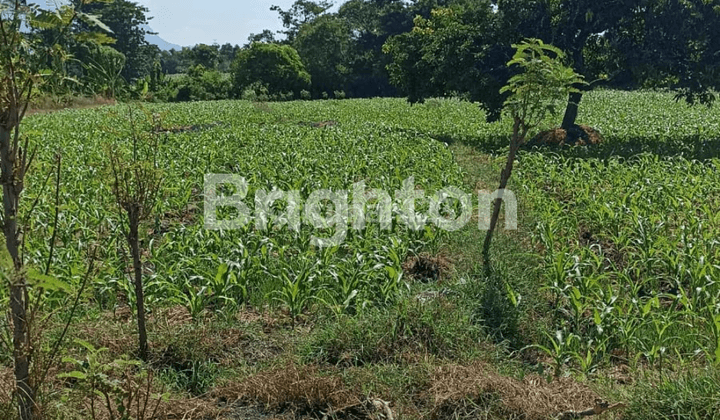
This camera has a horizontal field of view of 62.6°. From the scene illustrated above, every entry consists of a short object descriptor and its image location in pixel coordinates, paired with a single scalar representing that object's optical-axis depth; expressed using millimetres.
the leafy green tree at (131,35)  63397
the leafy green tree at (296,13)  76438
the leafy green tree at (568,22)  14344
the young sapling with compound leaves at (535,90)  5695
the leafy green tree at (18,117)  2459
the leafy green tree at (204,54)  61688
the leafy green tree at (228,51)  114175
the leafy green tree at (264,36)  90456
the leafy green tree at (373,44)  54219
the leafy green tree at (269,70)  49562
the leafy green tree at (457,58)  15031
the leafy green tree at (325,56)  53812
